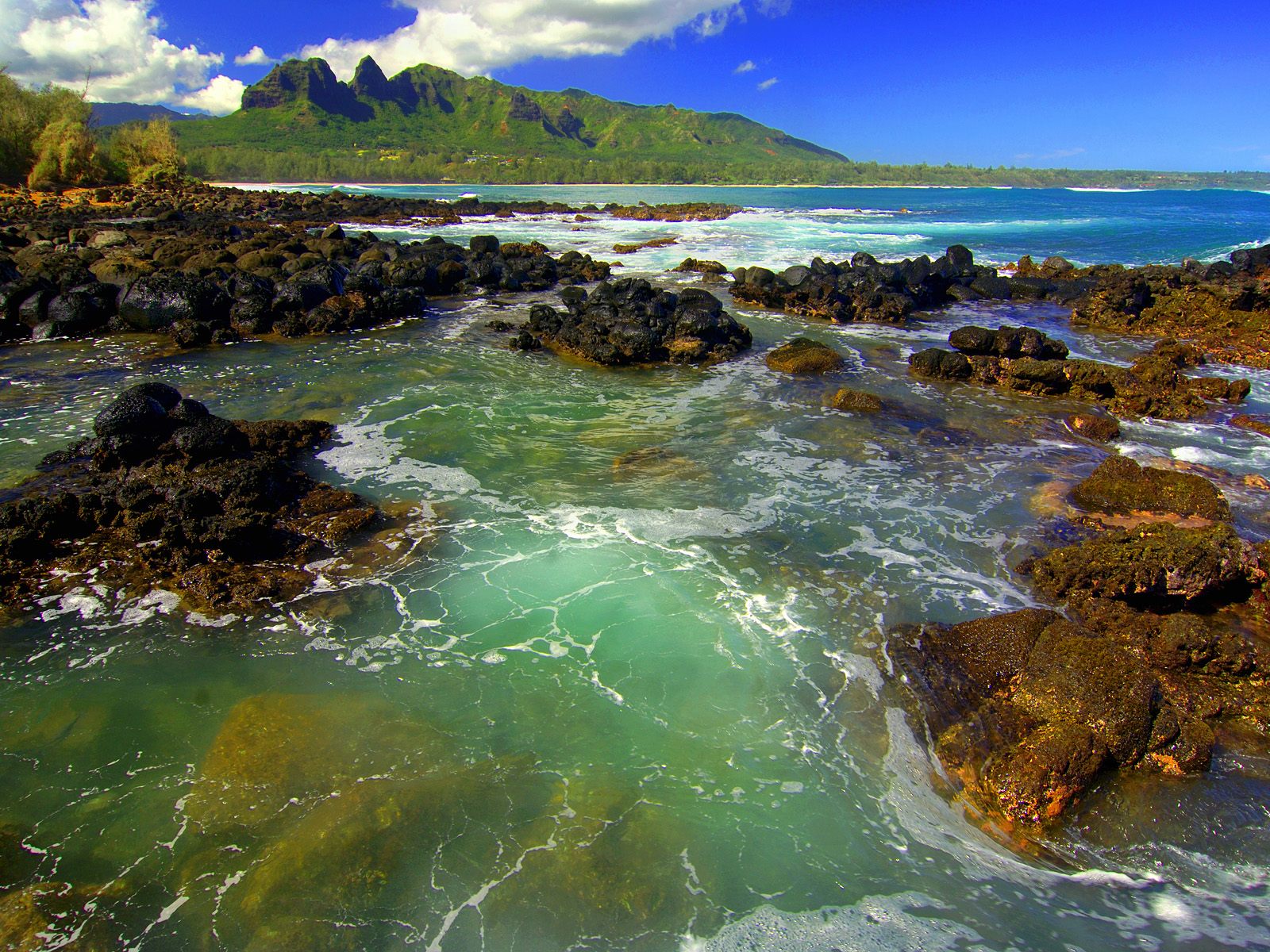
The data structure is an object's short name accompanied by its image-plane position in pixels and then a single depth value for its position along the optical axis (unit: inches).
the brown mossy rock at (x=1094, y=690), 191.5
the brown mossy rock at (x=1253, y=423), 461.7
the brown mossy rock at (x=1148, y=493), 328.5
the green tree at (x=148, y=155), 2060.8
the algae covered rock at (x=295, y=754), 177.6
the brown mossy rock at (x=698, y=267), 1104.8
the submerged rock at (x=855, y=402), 494.6
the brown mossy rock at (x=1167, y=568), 252.2
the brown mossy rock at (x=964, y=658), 215.5
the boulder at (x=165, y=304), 674.8
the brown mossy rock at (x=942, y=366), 575.8
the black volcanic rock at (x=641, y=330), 618.5
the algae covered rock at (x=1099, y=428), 448.5
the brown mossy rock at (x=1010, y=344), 602.9
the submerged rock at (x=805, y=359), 590.6
